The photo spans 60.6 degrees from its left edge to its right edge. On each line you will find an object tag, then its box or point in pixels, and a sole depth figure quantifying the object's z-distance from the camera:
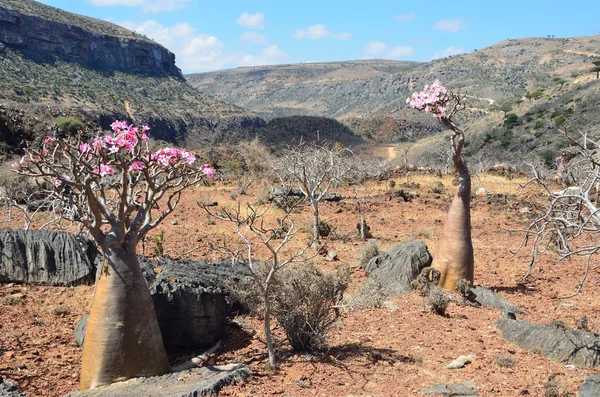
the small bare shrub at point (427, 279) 7.17
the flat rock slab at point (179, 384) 3.83
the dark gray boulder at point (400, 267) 7.51
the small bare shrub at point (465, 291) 6.95
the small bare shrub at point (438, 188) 19.55
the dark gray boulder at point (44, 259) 7.00
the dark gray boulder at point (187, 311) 5.16
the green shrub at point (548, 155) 27.50
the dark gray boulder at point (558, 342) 4.68
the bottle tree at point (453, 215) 6.70
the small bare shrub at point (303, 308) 4.96
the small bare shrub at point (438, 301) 6.30
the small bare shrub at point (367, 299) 6.60
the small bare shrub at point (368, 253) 9.21
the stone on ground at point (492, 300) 6.67
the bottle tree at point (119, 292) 4.09
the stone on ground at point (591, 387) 3.51
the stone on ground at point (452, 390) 3.97
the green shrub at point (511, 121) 39.02
